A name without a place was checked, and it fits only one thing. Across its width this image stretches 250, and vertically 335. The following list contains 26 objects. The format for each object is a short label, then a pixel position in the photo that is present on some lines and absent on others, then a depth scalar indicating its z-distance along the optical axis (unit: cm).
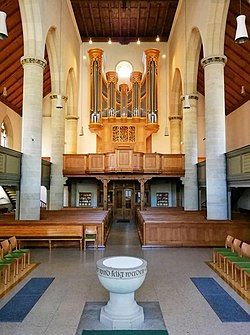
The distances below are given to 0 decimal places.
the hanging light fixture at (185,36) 1430
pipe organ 1819
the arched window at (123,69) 2033
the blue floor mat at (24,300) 427
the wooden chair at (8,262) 575
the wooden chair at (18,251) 689
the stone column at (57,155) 1440
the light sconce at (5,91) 1581
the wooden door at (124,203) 1875
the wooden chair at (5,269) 553
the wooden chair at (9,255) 634
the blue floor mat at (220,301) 426
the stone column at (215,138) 1009
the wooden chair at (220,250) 710
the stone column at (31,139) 996
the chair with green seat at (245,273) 513
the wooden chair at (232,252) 654
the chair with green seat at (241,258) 594
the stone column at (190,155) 1430
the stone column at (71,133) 1906
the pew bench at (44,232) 862
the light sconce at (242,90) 1542
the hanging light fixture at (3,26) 604
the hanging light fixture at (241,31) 651
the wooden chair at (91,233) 912
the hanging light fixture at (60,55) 1426
